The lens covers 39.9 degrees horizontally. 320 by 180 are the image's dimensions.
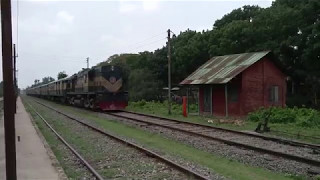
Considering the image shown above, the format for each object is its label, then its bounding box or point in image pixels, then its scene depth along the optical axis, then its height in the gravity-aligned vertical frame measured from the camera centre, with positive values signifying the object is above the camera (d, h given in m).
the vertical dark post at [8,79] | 7.54 +0.21
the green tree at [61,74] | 129.29 +5.25
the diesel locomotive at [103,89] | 36.62 +0.15
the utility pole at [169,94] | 32.38 -0.31
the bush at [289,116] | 21.49 -1.45
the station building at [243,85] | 28.31 +0.26
